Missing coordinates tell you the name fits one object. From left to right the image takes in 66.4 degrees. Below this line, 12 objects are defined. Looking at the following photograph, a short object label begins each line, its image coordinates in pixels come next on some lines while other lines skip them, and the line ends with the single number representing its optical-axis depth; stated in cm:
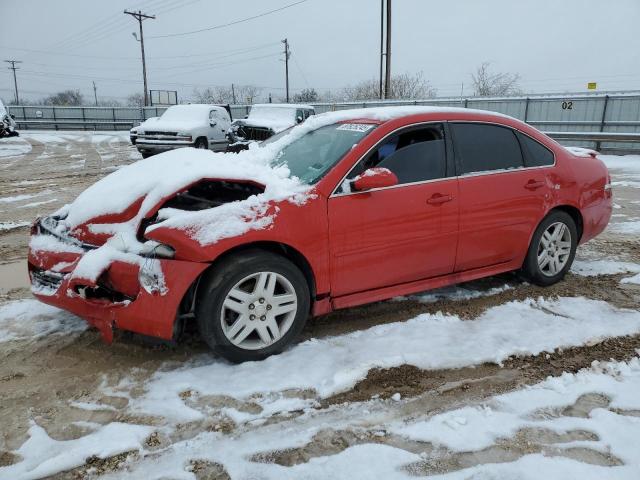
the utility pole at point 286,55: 5300
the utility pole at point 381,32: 2756
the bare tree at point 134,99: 8901
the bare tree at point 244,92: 8528
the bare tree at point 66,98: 8393
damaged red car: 298
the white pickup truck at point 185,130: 1455
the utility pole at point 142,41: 4197
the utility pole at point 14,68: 7959
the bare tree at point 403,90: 5038
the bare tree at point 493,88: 4441
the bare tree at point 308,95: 6266
